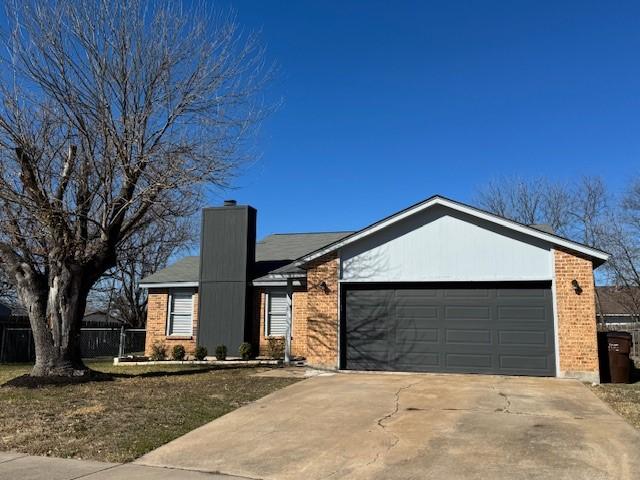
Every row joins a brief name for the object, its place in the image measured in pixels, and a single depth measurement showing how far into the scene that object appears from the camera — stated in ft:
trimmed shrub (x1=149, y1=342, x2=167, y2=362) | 64.03
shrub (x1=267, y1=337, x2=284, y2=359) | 60.90
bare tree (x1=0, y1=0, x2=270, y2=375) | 40.78
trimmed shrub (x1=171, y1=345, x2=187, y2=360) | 62.54
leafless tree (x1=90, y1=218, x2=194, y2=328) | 120.98
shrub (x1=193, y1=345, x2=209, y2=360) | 61.41
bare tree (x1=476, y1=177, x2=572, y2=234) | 118.42
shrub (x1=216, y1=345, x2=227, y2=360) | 60.95
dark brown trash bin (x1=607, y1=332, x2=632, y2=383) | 41.85
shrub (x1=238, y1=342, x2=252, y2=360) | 60.90
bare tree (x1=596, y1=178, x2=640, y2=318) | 108.27
